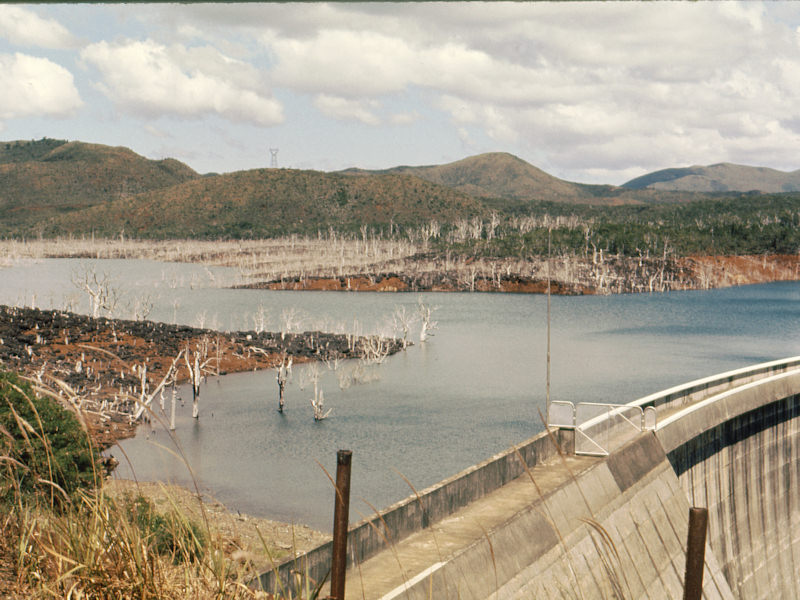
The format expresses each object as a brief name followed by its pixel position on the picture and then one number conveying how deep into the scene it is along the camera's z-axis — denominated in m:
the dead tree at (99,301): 74.10
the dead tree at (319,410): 42.97
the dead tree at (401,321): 71.50
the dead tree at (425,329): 73.38
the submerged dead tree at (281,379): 44.52
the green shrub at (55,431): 21.76
